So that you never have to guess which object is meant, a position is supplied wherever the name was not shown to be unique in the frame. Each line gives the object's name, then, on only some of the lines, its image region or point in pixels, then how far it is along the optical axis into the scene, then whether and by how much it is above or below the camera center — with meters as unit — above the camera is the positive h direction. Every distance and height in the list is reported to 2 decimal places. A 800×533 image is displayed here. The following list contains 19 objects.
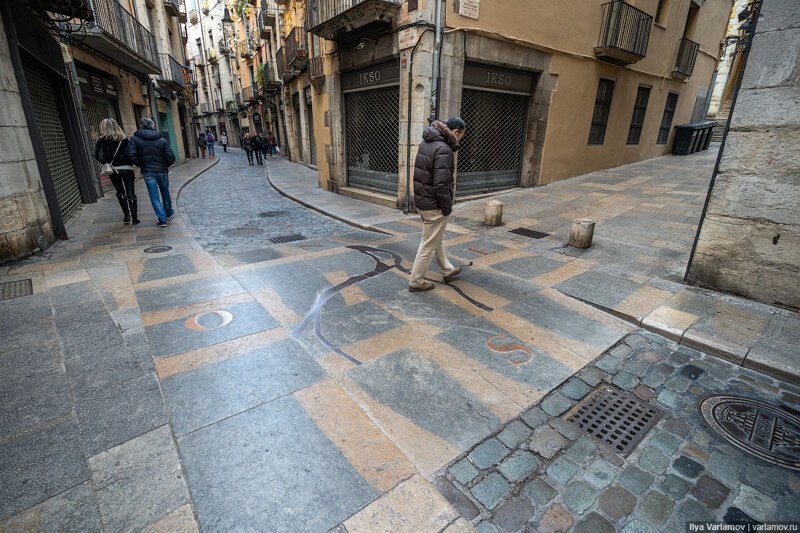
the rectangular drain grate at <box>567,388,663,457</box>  2.48 -1.84
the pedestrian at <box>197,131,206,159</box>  25.90 -0.84
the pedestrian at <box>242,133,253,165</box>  22.16 -0.98
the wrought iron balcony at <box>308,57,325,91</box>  11.24 +1.70
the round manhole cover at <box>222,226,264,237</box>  7.11 -1.81
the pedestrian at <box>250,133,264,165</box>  22.08 -0.71
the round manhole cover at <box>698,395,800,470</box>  2.39 -1.81
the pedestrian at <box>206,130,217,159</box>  26.92 -0.86
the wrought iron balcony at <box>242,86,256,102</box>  31.36 +2.97
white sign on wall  7.83 +2.51
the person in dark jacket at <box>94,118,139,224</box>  6.73 -0.44
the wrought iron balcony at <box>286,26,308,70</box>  14.91 +3.29
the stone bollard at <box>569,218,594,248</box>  5.99 -1.40
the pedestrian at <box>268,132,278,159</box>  27.18 -0.85
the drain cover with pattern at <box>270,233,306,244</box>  6.75 -1.81
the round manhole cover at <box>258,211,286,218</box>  8.83 -1.82
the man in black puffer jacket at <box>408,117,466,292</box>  4.18 -0.51
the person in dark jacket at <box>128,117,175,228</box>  6.98 -0.48
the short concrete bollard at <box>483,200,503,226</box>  7.39 -1.40
